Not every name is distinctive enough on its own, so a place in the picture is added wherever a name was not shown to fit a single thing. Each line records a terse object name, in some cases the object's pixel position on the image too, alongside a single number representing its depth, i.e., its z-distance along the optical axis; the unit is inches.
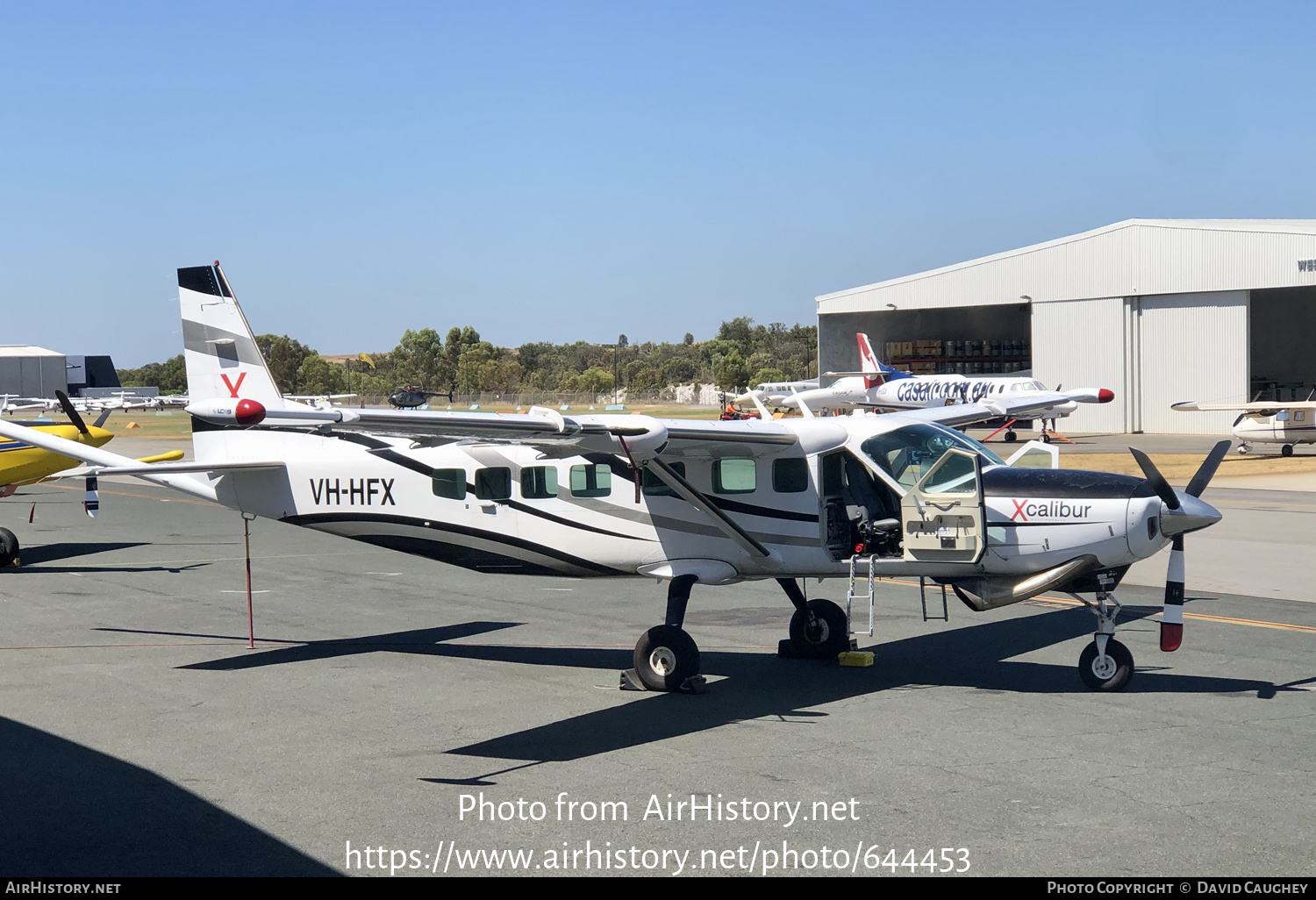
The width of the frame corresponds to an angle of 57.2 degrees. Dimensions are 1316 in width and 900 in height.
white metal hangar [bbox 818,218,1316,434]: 2358.5
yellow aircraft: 911.7
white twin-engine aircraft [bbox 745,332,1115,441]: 2466.4
